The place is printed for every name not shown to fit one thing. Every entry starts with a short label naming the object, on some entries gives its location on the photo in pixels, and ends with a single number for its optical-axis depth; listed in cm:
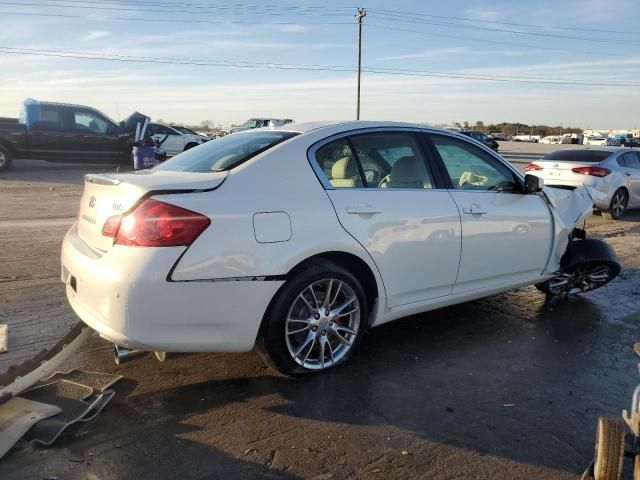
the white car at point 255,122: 2962
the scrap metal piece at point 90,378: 349
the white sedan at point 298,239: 306
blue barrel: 1397
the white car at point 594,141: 6543
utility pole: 4241
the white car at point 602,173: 1127
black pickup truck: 1695
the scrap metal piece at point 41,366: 316
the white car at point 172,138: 2189
